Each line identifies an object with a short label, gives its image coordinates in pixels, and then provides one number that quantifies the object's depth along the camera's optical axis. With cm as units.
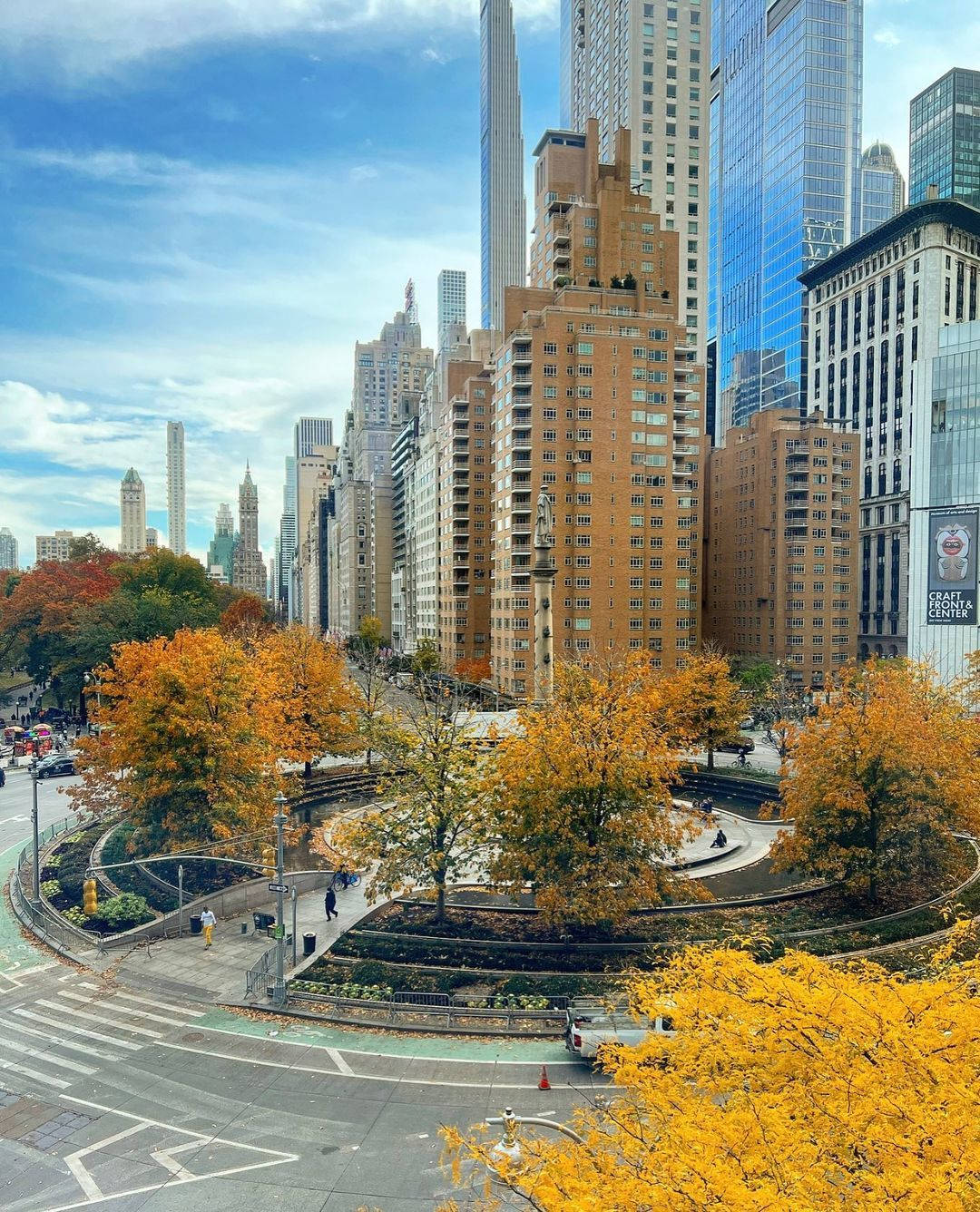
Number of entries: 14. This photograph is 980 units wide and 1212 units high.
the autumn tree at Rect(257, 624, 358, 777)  4803
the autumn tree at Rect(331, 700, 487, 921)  2855
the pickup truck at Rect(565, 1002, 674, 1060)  2056
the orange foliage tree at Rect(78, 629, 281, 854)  3231
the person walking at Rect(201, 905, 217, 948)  2877
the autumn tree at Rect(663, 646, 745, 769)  5138
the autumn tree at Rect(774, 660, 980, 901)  2953
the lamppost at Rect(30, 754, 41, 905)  3143
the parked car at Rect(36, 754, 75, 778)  5662
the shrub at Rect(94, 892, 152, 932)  2989
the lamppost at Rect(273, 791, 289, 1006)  2406
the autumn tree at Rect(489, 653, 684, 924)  2655
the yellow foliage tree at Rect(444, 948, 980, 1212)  870
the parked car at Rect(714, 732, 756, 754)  5578
